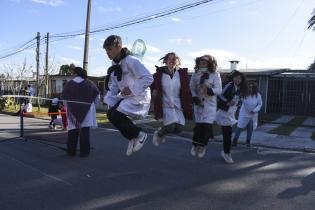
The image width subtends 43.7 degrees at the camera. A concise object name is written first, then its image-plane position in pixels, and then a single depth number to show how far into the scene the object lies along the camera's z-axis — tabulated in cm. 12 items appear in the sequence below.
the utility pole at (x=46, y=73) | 3233
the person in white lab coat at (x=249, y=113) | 1054
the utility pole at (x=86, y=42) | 1852
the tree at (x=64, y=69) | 5948
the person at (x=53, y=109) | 1465
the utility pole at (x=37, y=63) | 3151
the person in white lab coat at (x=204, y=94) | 618
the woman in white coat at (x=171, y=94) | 575
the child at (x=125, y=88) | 512
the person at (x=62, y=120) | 1361
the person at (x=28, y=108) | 1924
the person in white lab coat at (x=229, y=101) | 763
